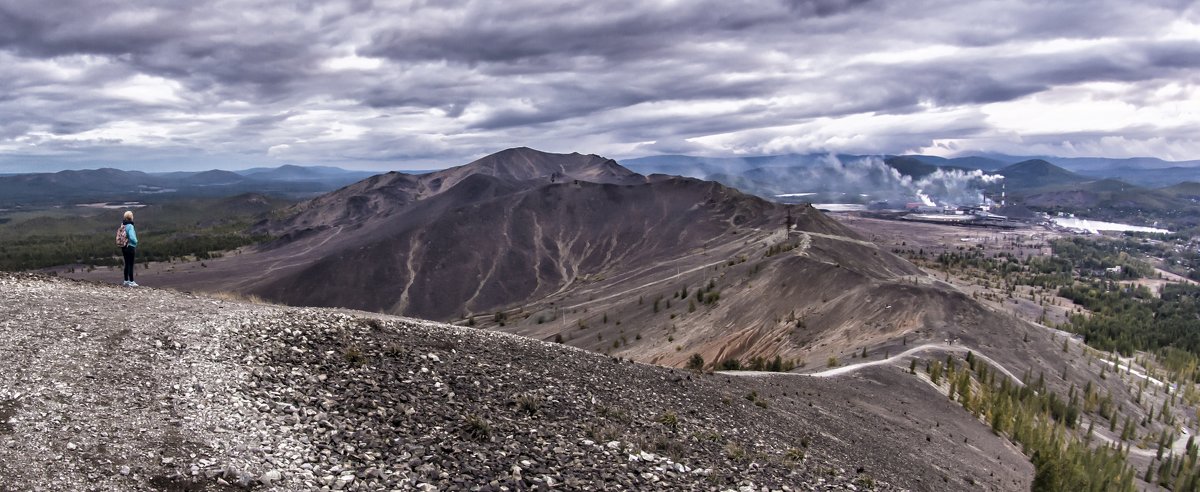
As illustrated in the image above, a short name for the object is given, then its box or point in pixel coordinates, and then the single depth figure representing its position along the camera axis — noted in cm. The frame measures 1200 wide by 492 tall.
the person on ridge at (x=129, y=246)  2380
